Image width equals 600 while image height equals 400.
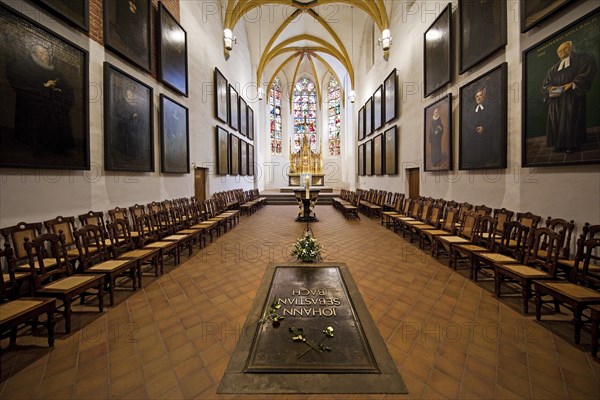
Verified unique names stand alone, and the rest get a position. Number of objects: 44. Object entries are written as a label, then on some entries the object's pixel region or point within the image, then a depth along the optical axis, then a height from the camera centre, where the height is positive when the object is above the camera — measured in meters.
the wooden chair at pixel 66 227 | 3.73 -0.54
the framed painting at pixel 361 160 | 15.80 +2.03
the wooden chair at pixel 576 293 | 2.34 -1.02
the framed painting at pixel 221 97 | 10.81 +4.31
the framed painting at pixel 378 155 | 11.98 +1.77
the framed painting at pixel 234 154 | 12.69 +1.96
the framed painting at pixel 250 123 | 16.80 +4.65
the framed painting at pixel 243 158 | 14.70 +2.05
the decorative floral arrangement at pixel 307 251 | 4.70 -1.13
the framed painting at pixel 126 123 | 5.07 +1.55
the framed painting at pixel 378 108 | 11.94 +4.12
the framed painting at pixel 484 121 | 4.86 +1.47
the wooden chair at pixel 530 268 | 2.94 -0.99
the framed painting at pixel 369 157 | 13.82 +1.90
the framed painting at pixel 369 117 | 13.71 +4.18
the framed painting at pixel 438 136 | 6.66 +1.56
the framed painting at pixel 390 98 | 10.23 +3.94
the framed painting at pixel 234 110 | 12.64 +4.31
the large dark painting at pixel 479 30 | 4.85 +3.37
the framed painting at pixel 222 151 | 11.15 +1.87
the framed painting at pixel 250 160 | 16.73 +2.16
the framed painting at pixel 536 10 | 3.65 +2.75
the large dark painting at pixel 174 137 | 7.01 +1.64
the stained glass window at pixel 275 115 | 23.69 +7.22
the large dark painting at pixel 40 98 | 3.33 +1.43
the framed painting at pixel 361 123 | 15.62 +4.35
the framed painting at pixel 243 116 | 14.48 +4.57
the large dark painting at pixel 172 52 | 6.89 +4.12
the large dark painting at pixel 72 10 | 3.88 +3.00
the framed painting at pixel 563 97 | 3.25 +1.33
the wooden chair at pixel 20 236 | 3.15 -0.57
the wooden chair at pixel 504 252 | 3.51 -0.96
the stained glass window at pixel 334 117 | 23.80 +7.04
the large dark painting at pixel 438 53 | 6.54 +3.89
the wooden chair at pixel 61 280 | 2.60 -1.00
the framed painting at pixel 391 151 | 10.37 +1.69
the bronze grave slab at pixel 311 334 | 2.09 -1.41
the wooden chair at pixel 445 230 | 5.16 -0.87
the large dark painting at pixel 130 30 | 5.14 +3.65
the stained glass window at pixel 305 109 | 24.83 +8.07
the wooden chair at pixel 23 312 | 2.10 -1.04
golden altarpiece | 21.52 +2.58
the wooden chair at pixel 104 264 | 3.22 -0.98
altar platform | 15.88 -0.46
